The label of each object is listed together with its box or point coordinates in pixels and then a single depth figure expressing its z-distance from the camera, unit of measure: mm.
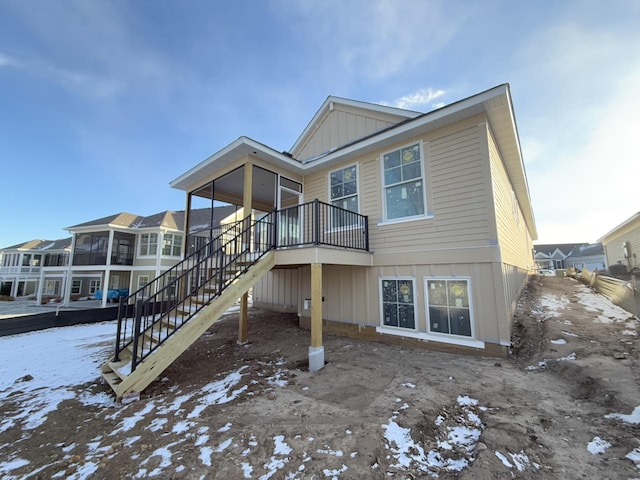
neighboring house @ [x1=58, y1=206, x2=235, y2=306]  17312
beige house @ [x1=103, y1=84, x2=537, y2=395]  5090
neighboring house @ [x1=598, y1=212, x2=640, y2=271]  14414
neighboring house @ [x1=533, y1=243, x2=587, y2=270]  42656
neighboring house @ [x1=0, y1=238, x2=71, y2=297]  25906
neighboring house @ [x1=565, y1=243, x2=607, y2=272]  35000
